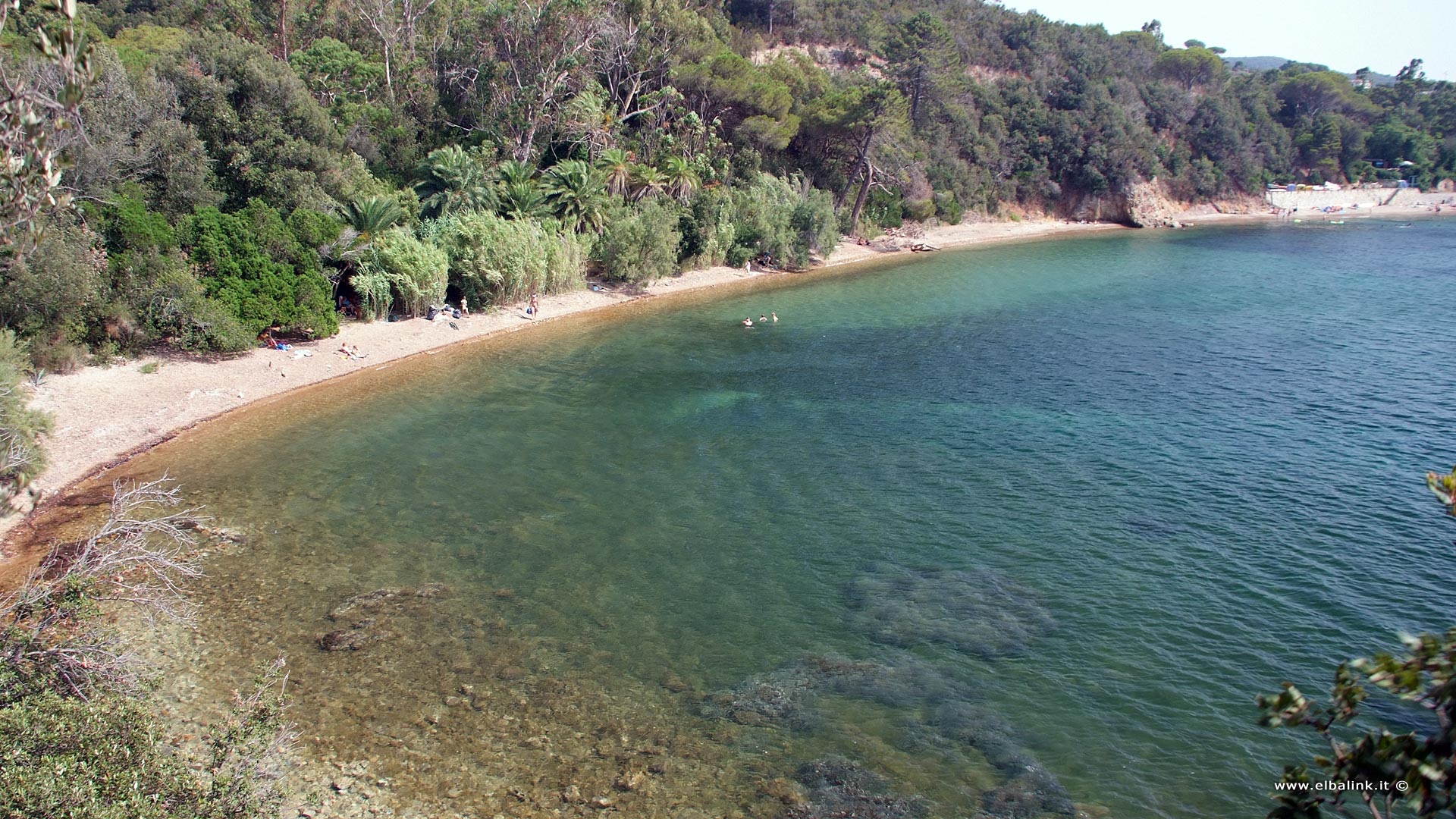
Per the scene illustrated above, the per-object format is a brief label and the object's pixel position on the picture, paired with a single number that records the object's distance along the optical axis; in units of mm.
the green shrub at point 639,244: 43531
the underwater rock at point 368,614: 14562
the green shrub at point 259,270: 29125
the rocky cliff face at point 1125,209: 80500
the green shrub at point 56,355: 24656
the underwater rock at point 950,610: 14750
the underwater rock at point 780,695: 12828
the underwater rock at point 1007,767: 10992
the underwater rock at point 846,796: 10898
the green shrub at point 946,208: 71000
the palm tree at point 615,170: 46969
